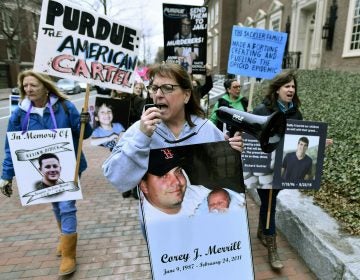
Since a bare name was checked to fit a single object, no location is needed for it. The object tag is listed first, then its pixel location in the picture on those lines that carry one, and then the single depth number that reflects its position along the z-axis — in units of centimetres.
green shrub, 344
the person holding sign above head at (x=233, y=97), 486
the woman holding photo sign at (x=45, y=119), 303
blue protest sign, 454
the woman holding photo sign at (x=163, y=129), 162
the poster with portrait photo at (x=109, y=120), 461
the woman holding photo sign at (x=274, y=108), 309
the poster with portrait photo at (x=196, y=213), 168
